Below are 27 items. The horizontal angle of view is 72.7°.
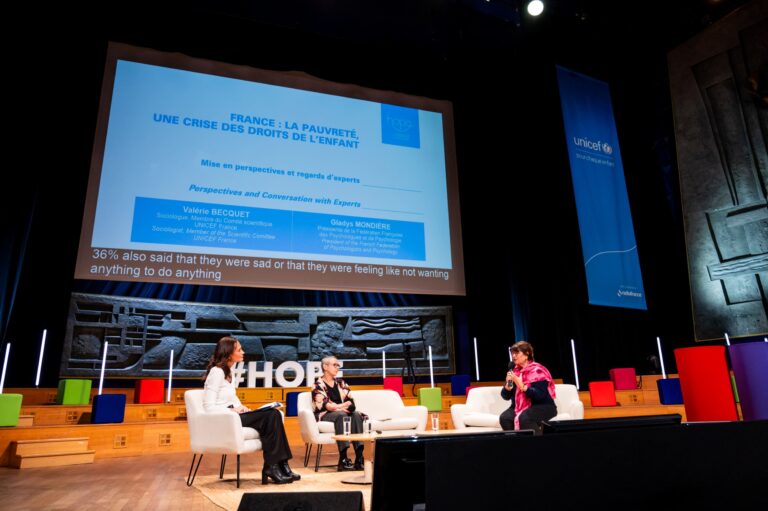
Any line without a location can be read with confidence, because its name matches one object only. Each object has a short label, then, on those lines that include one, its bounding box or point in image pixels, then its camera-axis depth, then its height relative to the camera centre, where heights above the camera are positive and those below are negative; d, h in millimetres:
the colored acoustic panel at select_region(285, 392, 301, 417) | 5590 -110
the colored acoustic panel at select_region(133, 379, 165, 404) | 5418 +63
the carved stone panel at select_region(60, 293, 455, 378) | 5980 +741
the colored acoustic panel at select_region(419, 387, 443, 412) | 5723 -99
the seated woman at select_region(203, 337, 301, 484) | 3396 -120
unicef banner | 6309 +2374
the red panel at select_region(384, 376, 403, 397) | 6250 +75
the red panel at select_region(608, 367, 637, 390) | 6309 +58
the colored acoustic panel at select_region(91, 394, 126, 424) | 4848 -90
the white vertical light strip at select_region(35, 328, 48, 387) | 5500 +401
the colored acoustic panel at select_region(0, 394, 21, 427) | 4395 -59
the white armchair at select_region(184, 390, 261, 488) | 3307 -232
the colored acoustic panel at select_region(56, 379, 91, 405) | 5059 +74
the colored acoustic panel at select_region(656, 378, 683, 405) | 5571 -80
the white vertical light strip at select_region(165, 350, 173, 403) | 5562 +103
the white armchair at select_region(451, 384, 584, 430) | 4703 -184
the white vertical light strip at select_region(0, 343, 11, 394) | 4489 +392
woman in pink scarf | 3904 -32
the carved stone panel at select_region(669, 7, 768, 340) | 6273 +2637
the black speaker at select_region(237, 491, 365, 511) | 1136 -231
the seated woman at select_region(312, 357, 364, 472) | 4168 -107
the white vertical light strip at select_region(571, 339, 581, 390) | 6434 +232
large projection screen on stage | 5164 +2198
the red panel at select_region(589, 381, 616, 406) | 5656 -100
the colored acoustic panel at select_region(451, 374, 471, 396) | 6535 +53
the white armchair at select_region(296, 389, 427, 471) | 4121 -215
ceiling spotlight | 6188 +4384
